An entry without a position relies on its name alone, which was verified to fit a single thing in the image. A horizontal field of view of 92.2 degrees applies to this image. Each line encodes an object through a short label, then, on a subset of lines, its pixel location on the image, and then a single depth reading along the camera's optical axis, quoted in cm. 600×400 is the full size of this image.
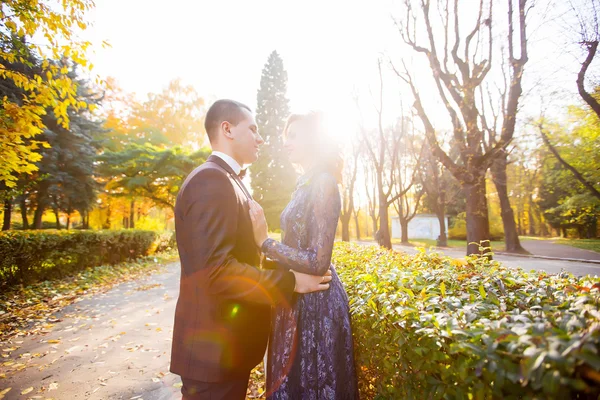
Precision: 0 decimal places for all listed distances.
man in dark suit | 173
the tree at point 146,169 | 2019
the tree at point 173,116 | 2915
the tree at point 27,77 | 447
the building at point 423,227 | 4003
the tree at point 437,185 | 2480
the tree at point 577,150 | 1535
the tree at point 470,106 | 859
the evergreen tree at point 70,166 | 1748
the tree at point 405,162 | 2309
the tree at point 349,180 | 2701
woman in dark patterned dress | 206
